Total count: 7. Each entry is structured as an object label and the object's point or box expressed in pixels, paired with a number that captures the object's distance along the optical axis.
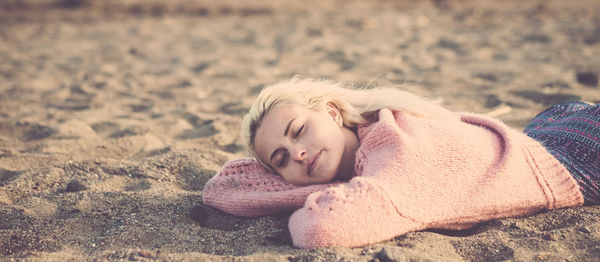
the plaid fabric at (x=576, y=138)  2.35
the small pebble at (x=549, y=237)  2.01
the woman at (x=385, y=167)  1.90
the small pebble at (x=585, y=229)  2.06
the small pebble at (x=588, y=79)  4.47
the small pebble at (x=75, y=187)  2.57
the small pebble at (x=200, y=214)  2.31
